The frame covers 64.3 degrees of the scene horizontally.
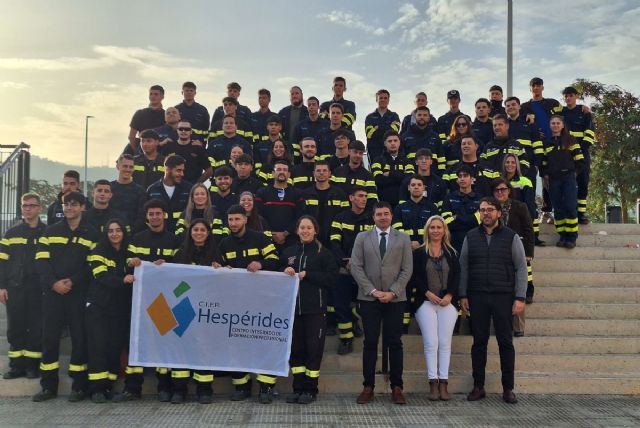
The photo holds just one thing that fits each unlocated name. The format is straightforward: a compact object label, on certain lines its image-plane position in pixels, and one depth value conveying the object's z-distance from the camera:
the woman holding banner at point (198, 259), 5.70
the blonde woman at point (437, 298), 5.80
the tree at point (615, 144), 18.14
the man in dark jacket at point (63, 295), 5.74
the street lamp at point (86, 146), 42.51
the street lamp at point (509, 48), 13.38
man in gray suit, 5.68
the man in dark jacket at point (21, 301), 6.08
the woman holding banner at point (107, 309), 5.67
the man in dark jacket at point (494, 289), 5.77
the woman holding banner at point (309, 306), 5.72
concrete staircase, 6.06
